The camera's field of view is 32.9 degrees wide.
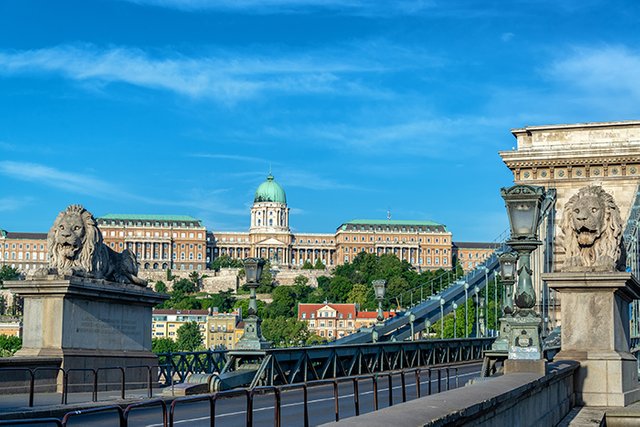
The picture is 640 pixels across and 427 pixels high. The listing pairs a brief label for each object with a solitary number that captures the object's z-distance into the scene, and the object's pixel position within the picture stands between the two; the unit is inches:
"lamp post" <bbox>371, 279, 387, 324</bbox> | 1589.6
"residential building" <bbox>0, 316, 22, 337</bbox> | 5452.8
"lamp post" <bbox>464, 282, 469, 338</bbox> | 2251.4
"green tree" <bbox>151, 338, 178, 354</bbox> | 6407.0
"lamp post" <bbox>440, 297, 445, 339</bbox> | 2057.1
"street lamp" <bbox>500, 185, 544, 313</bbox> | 649.6
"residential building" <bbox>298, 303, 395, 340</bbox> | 7662.4
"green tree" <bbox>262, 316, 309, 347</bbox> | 6850.4
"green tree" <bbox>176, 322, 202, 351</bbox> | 7677.2
